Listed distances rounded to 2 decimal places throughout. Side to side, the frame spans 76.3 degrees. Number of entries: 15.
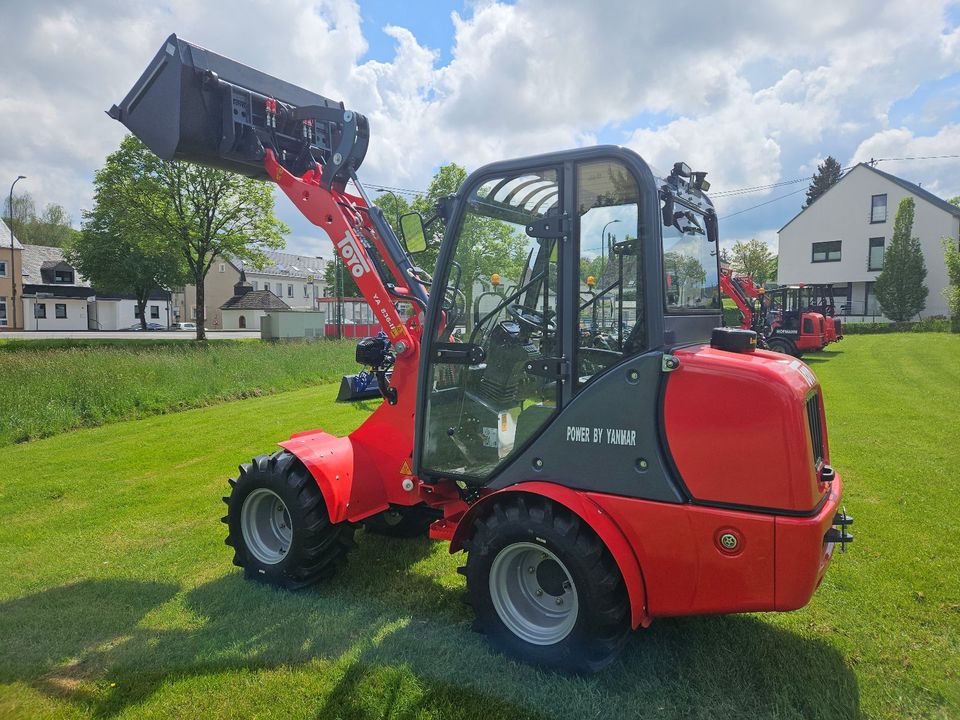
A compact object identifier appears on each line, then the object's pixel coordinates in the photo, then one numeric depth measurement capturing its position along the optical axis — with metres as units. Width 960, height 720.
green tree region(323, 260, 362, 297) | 44.98
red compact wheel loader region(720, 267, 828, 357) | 20.48
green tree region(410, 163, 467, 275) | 35.06
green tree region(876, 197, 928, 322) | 34.69
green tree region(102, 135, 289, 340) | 26.80
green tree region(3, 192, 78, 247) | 63.66
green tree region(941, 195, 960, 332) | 29.28
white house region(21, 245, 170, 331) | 52.69
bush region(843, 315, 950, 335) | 30.92
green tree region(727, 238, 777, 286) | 57.38
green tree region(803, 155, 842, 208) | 66.57
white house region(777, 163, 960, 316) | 37.22
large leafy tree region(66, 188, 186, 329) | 40.69
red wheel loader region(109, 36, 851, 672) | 2.76
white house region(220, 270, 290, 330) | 60.22
